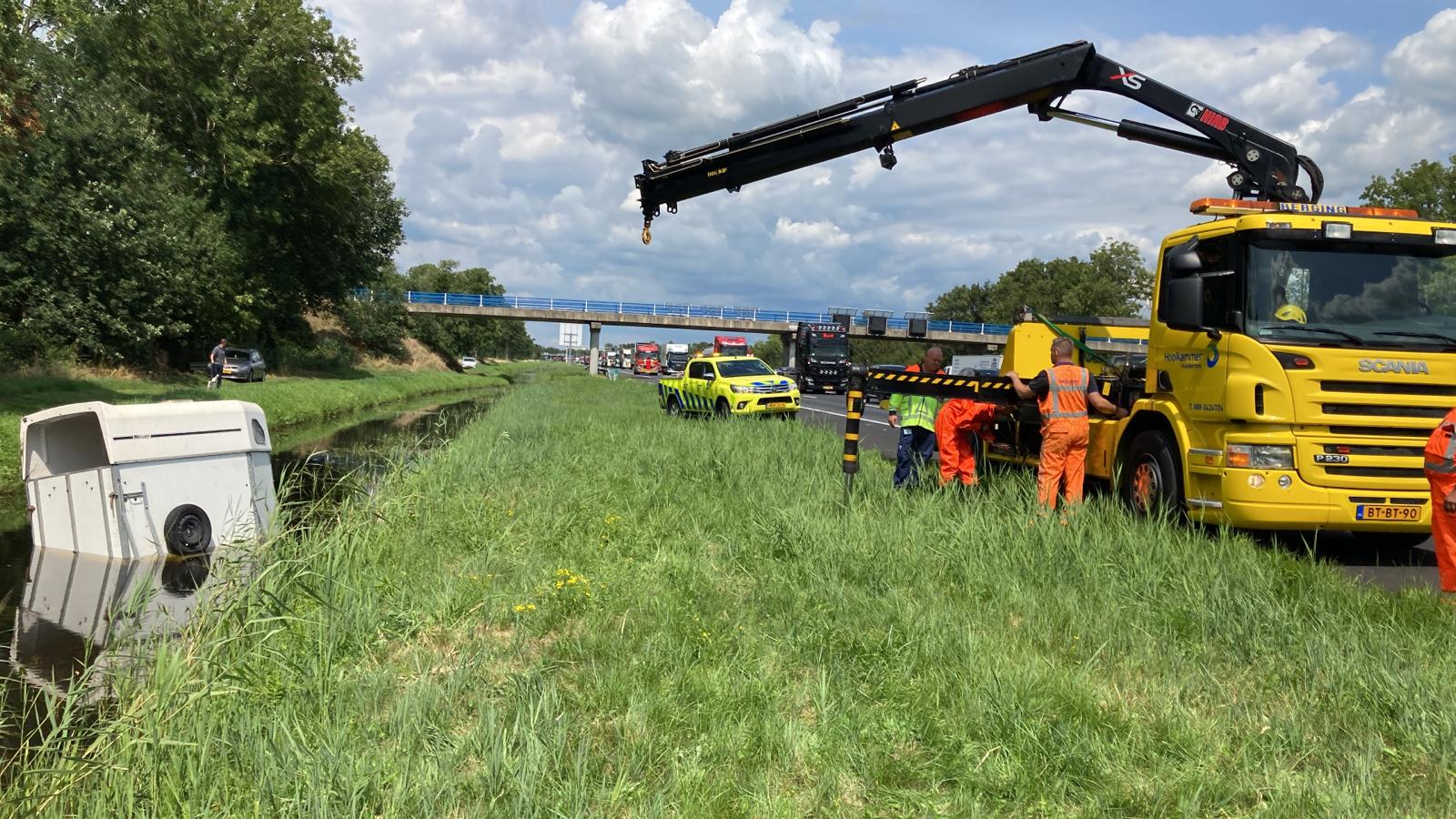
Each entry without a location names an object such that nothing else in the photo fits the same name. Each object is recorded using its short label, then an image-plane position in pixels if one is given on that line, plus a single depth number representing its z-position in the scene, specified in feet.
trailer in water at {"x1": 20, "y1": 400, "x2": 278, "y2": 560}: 28.19
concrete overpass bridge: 205.26
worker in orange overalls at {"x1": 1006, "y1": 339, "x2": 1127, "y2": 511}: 23.79
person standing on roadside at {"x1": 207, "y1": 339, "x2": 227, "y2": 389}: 86.02
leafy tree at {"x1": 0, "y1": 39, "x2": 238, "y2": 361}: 74.69
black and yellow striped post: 26.32
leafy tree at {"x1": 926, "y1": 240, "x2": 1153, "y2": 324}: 211.41
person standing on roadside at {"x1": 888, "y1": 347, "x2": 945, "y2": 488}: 31.22
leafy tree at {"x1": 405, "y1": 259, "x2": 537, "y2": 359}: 256.52
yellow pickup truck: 63.36
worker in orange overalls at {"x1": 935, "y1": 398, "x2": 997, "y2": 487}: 28.55
